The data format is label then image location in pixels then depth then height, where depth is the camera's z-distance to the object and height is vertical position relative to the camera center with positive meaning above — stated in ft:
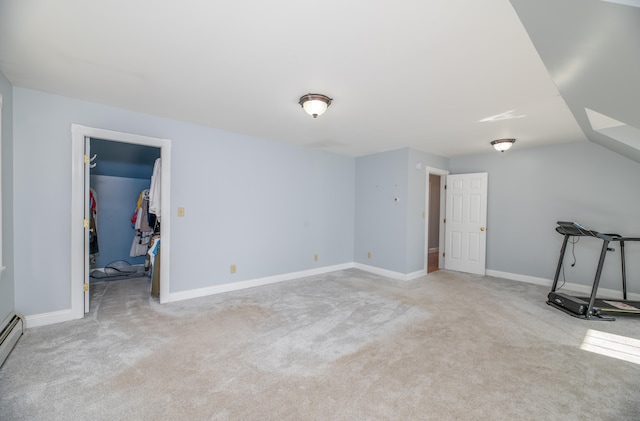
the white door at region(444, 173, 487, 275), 17.28 -0.96
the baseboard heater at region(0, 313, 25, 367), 7.19 -3.74
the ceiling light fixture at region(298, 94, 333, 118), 8.82 +3.34
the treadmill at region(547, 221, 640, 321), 10.66 -3.81
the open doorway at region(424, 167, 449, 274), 22.79 -1.12
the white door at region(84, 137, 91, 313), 10.10 -0.53
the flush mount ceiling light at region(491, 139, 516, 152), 13.75 +3.29
